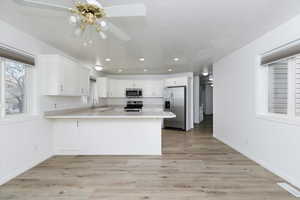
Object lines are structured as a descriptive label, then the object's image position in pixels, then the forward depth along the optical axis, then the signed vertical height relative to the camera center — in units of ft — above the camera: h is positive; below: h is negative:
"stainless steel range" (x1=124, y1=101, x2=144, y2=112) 22.11 -0.96
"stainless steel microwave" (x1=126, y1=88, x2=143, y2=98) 22.15 +0.70
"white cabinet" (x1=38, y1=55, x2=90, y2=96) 10.48 +1.57
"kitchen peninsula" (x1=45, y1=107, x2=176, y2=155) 11.92 -2.77
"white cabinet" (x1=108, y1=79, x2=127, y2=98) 22.63 +1.55
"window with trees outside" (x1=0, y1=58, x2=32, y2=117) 8.27 +0.63
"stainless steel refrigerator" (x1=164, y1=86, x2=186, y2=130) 20.49 -0.89
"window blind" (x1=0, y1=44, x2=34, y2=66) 7.75 +2.24
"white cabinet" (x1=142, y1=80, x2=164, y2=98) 22.82 +1.42
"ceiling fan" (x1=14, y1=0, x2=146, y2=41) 4.72 +2.69
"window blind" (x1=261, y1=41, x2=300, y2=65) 7.41 +2.27
